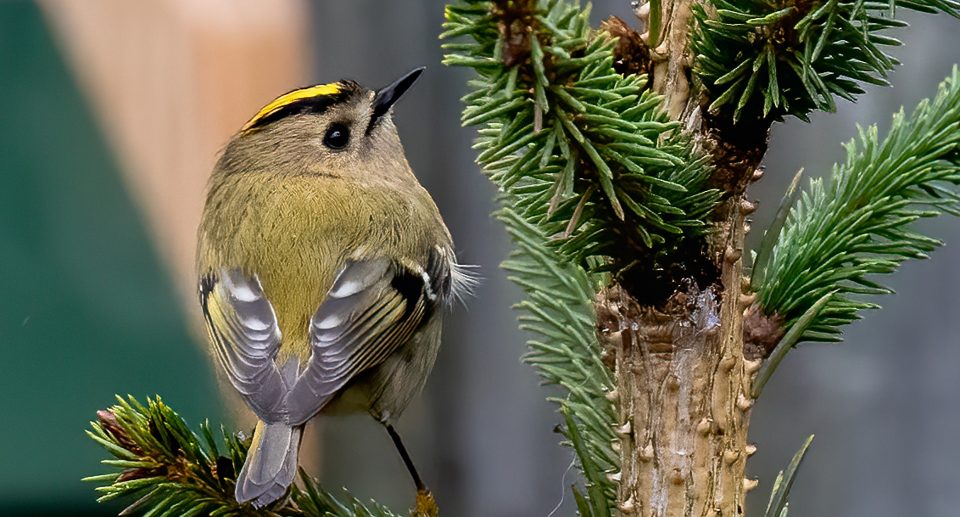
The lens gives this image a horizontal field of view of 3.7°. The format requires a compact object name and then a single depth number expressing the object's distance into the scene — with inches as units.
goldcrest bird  101.1
